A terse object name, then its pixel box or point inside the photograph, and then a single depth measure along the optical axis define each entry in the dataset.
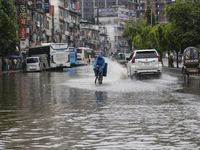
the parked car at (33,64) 51.44
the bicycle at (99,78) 22.98
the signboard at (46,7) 83.38
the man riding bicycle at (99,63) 23.60
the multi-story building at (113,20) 179.00
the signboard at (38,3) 77.32
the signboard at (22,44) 65.71
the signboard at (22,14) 63.31
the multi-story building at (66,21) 99.81
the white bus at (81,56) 82.31
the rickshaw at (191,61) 27.89
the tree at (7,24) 44.69
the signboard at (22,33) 65.25
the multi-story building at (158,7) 172.12
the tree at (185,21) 38.19
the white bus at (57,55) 53.88
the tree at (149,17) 85.25
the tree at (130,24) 115.26
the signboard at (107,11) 179.60
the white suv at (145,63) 26.56
